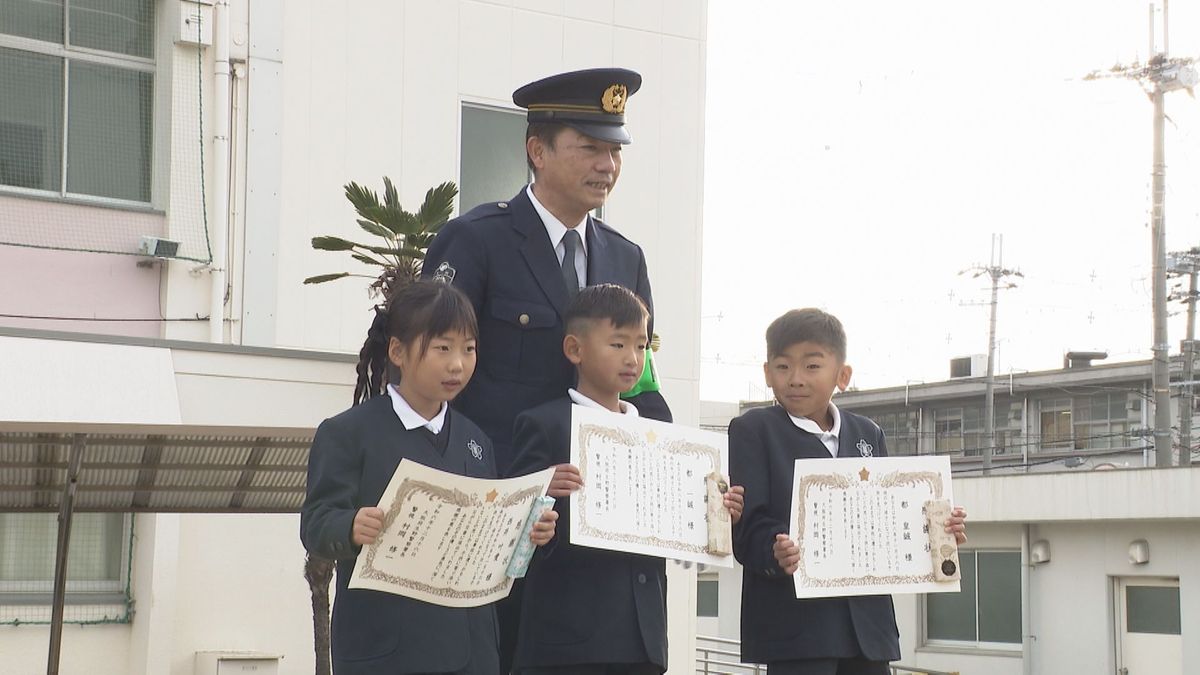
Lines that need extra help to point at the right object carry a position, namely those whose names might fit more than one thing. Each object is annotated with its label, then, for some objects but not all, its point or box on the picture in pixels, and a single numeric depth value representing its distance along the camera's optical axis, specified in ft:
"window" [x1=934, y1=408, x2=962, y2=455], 158.40
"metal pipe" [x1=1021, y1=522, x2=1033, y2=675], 77.36
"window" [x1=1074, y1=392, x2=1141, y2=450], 143.64
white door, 70.54
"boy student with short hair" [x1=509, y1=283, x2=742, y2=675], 12.85
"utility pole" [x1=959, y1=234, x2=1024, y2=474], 145.70
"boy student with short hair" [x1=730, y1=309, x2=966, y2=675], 14.47
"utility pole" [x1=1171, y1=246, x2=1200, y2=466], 122.01
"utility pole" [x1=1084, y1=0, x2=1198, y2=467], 102.37
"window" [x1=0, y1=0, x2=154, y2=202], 37.17
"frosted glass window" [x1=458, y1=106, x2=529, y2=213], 43.06
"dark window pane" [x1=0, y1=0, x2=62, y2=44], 37.19
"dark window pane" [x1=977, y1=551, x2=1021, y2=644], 79.87
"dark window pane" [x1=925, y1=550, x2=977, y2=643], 82.28
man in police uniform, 13.80
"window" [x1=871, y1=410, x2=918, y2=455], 163.12
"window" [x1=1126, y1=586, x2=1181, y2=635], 70.54
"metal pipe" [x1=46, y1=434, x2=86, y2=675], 22.81
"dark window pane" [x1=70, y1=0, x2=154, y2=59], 37.93
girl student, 11.82
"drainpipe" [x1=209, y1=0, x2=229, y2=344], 38.50
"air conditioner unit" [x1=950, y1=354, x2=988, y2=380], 159.43
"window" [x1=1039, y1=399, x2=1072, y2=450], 149.03
